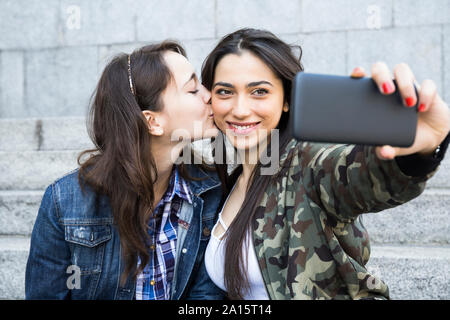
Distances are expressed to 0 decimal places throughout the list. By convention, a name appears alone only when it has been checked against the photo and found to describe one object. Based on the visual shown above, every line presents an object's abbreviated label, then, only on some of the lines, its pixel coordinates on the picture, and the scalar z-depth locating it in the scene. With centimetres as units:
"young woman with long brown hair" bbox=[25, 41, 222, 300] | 203
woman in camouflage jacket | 114
